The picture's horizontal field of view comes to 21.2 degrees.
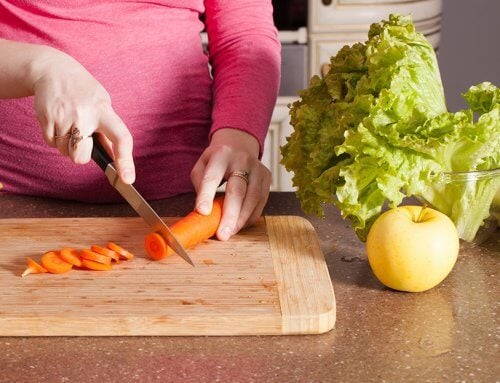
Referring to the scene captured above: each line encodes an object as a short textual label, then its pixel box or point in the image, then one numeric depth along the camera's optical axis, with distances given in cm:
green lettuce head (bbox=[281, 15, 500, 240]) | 113
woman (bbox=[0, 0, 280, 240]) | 138
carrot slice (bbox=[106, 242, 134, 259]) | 120
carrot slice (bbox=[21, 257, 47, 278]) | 117
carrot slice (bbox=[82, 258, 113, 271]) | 117
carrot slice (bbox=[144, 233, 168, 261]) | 119
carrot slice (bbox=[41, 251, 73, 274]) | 117
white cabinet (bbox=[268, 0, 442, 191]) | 223
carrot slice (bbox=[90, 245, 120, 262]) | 119
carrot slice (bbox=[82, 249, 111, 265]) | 118
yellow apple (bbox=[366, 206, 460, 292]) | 111
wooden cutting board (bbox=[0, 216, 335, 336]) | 108
